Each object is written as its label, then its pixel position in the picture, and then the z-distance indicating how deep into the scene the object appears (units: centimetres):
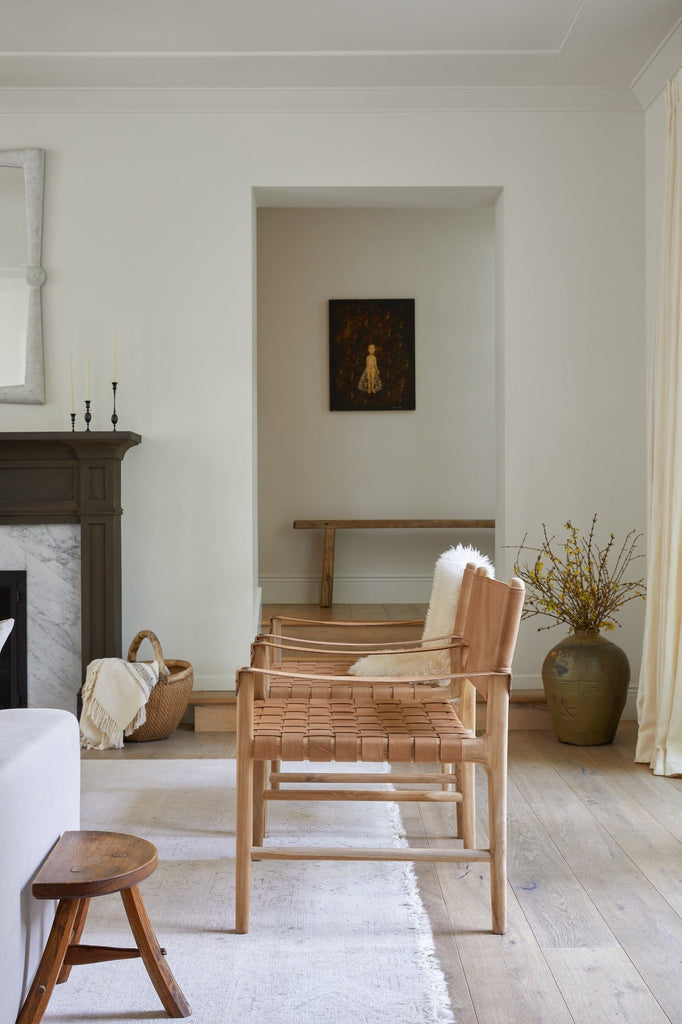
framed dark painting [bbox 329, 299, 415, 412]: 644
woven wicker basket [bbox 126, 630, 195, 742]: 395
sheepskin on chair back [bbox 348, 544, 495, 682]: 294
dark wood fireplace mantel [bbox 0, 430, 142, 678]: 417
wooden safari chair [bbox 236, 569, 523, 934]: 217
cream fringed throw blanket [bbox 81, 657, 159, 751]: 388
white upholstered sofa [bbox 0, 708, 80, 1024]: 160
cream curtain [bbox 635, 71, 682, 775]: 350
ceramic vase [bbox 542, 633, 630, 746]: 382
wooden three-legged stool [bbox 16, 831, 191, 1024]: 164
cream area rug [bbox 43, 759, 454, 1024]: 186
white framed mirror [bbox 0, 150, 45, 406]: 428
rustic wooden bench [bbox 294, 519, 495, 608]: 613
